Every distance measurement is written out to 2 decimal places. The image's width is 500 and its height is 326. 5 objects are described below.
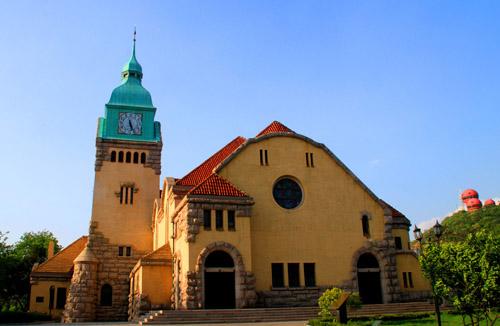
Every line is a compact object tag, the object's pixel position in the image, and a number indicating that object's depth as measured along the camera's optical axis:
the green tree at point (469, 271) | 15.46
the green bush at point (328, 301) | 20.53
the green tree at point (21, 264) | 48.94
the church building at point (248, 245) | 27.41
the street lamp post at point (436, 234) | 17.47
